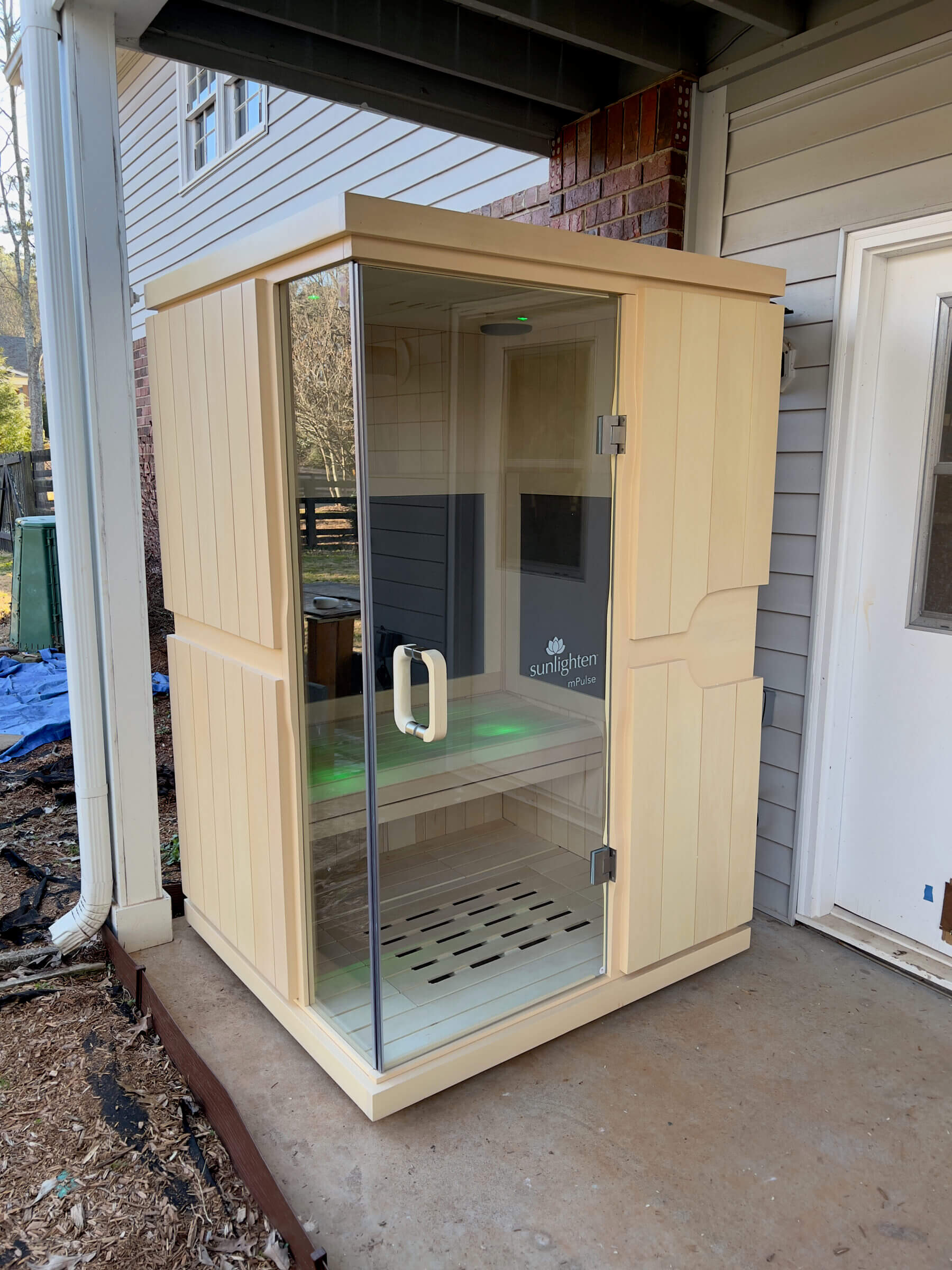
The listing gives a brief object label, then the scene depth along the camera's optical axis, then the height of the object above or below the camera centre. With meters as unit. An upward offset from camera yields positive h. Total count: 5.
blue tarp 4.61 -1.28
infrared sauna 1.97 -0.35
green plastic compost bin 6.21 -0.80
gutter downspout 2.39 +0.04
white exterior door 2.47 -0.45
